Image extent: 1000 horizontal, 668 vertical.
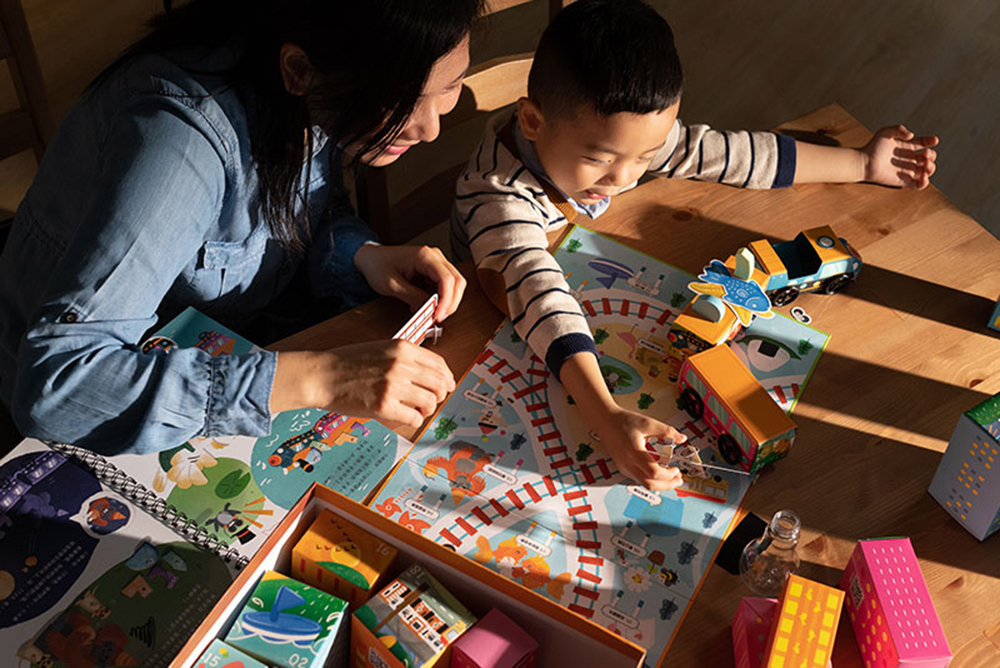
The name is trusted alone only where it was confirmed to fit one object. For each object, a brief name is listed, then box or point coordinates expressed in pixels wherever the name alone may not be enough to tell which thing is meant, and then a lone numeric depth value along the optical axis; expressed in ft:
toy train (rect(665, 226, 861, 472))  3.37
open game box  2.37
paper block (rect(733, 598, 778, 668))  2.86
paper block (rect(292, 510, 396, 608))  2.59
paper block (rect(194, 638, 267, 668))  2.38
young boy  3.64
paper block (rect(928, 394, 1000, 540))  3.17
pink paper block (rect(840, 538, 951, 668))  2.80
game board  3.12
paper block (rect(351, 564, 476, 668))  2.46
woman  2.99
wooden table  3.21
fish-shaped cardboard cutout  3.83
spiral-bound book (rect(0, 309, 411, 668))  2.87
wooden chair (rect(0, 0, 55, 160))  4.90
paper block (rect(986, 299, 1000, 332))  3.96
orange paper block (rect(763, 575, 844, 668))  2.77
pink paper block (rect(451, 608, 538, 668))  2.48
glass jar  3.13
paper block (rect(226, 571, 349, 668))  2.42
